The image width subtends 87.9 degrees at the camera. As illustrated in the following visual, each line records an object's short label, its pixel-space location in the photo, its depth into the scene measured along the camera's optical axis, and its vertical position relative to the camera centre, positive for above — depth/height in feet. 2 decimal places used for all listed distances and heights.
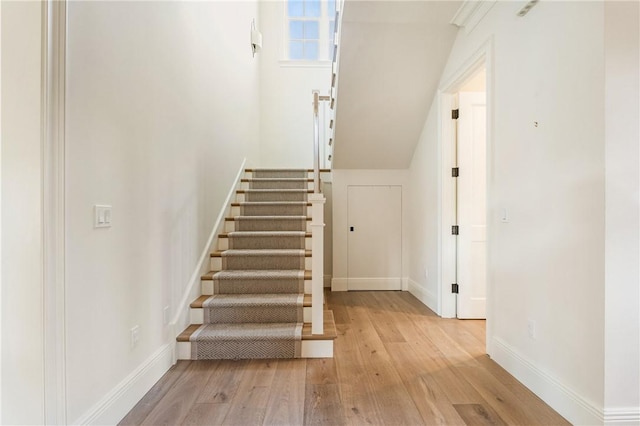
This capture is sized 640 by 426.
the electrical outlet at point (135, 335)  6.00 -2.28
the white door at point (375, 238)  14.34 -1.14
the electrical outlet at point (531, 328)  6.31 -2.24
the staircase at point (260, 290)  7.84 -2.23
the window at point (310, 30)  18.47 +10.19
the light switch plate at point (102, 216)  4.97 -0.07
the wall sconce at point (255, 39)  15.76 +8.27
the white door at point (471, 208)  10.45 +0.12
